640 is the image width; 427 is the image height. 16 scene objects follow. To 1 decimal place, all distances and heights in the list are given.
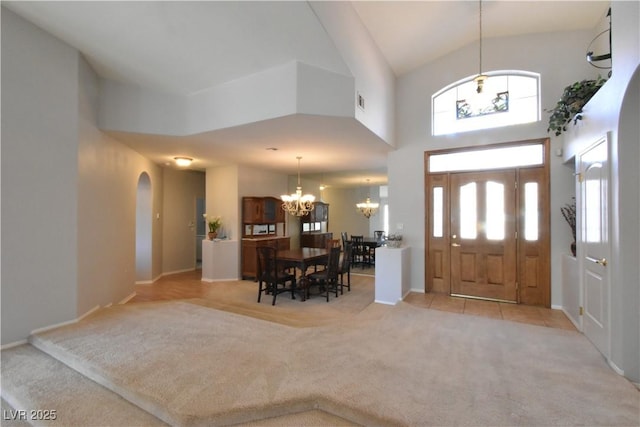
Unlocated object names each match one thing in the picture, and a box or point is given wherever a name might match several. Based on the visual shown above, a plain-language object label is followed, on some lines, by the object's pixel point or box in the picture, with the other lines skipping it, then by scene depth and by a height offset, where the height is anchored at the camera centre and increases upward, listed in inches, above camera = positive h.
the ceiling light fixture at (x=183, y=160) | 233.1 +46.3
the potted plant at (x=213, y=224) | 264.1 -7.5
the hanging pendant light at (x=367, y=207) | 380.6 +11.8
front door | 169.8 -11.8
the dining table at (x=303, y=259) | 195.8 -30.4
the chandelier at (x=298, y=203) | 250.6 +12.2
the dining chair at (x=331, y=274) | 200.2 -42.1
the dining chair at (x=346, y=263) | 221.9 -38.2
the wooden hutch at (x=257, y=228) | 266.6 -11.8
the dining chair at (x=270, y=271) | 195.6 -38.4
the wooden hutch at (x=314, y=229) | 346.6 -17.4
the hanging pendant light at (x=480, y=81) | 134.2 +63.5
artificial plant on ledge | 125.4 +51.9
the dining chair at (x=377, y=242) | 311.9 -28.6
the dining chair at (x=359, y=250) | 321.4 -40.1
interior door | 100.3 -10.5
